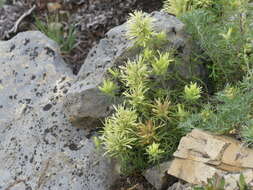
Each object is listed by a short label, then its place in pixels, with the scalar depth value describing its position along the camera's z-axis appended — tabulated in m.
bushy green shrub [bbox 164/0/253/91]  3.28
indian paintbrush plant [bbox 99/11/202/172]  3.22
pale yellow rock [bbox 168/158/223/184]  3.05
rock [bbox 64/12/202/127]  3.66
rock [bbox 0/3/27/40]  5.80
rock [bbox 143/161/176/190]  3.32
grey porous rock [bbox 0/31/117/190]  3.69
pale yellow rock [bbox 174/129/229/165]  3.04
